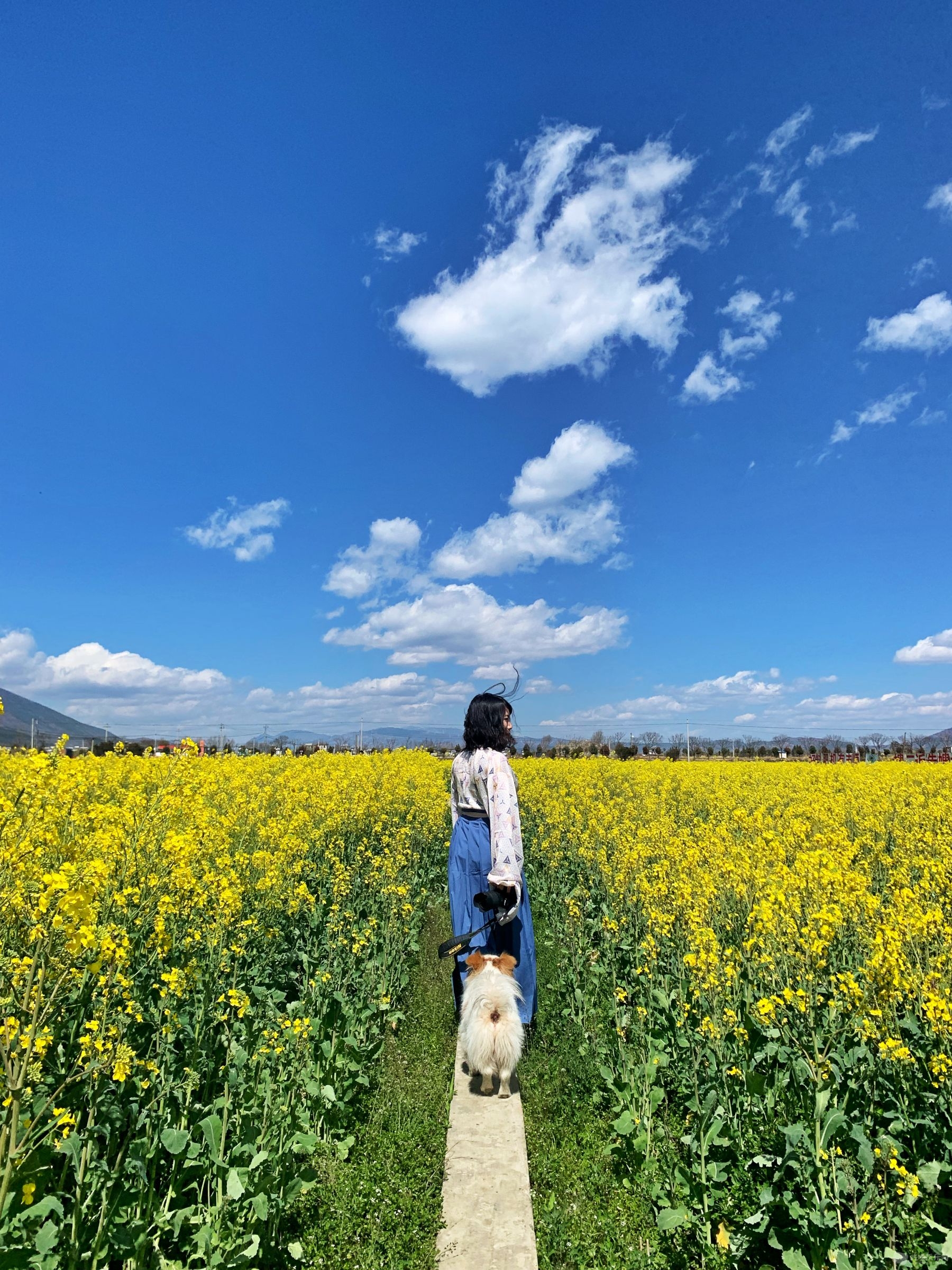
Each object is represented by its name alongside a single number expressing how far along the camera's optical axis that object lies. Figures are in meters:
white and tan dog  4.37
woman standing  4.93
